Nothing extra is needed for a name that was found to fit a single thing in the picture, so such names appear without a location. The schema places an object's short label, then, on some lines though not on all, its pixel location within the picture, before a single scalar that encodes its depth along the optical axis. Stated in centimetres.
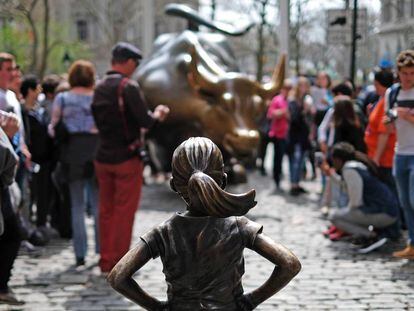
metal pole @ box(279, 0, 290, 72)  1526
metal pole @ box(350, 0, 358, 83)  1310
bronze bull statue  1070
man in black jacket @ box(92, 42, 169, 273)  689
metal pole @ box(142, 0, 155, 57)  1891
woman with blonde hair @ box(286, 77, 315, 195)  1235
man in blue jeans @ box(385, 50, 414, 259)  709
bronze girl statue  292
